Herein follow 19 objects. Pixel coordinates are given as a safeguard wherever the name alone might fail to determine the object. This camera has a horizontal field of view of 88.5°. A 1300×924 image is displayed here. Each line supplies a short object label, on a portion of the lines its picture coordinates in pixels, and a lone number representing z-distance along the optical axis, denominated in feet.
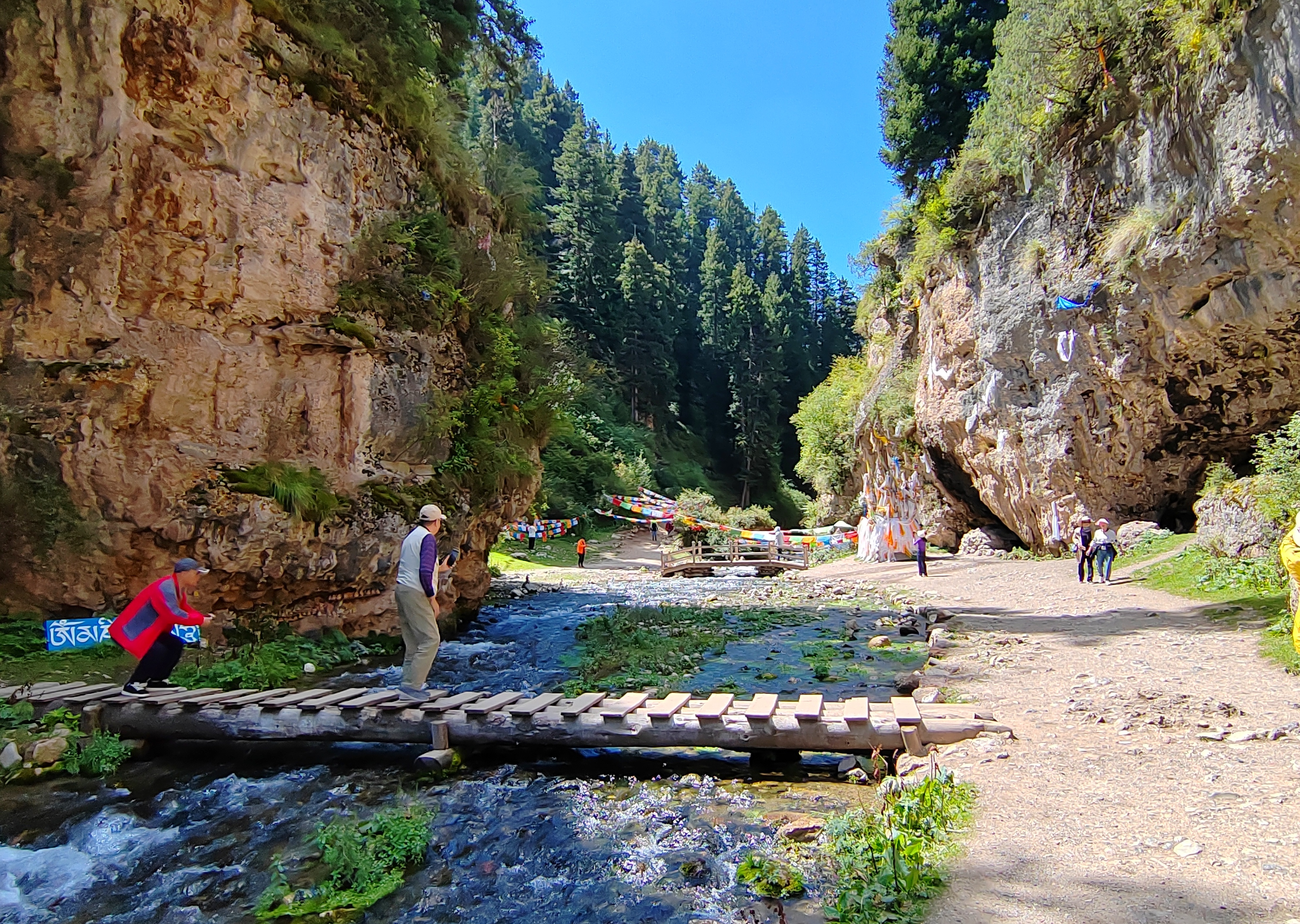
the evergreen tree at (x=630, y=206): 205.57
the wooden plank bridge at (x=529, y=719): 18.84
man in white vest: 22.36
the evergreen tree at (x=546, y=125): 208.54
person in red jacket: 22.75
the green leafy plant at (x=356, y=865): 12.99
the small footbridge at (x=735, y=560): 90.53
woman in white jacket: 46.47
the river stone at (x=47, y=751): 19.04
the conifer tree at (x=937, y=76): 85.51
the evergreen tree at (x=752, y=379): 186.19
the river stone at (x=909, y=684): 24.93
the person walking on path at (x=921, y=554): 65.46
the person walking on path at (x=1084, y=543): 48.32
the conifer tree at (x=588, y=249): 171.12
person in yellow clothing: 19.98
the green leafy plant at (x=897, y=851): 10.68
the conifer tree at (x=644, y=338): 173.68
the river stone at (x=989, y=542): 79.51
